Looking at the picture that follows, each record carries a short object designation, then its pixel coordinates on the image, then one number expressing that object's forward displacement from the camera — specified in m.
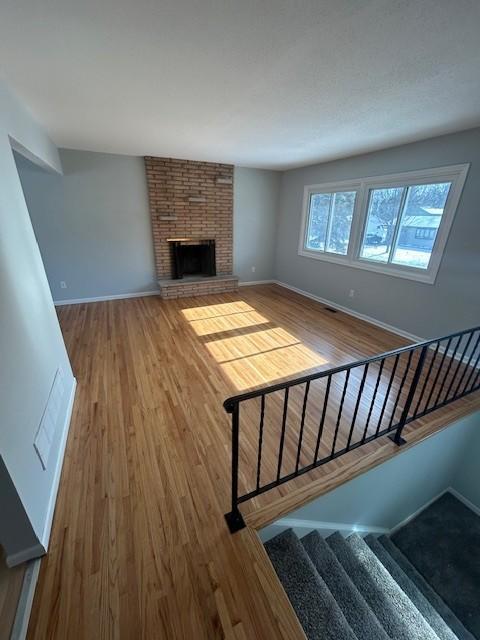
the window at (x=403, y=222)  3.12
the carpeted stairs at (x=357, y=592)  1.31
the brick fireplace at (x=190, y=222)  4.67
